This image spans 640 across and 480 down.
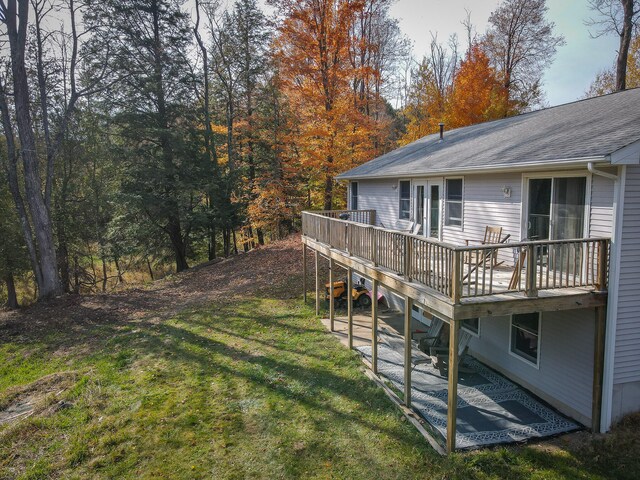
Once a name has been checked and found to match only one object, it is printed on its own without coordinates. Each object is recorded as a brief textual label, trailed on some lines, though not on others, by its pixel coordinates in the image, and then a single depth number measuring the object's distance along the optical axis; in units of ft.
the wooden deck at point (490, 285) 20.57
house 21.13
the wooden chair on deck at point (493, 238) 29.24
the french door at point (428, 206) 38.78
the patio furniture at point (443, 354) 29.91
